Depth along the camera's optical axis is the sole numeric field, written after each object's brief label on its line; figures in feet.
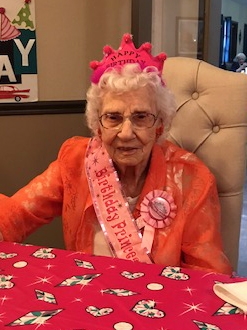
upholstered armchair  5.38
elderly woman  4.74
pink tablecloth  2.97
